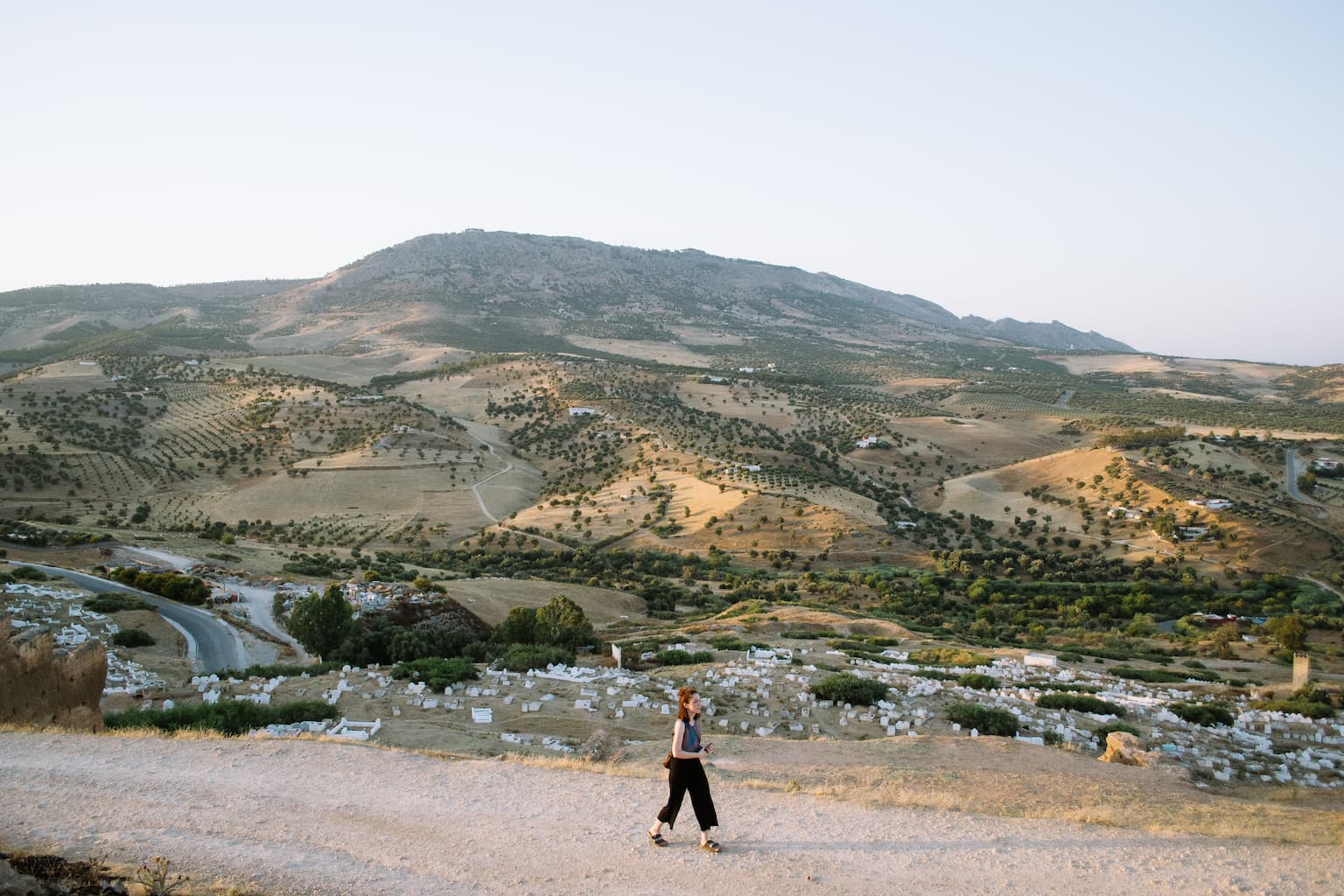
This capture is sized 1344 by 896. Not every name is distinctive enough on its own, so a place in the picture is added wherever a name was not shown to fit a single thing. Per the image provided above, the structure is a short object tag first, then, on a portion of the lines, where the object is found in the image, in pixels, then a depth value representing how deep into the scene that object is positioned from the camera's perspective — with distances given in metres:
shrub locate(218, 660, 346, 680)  18.91
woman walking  8.59
